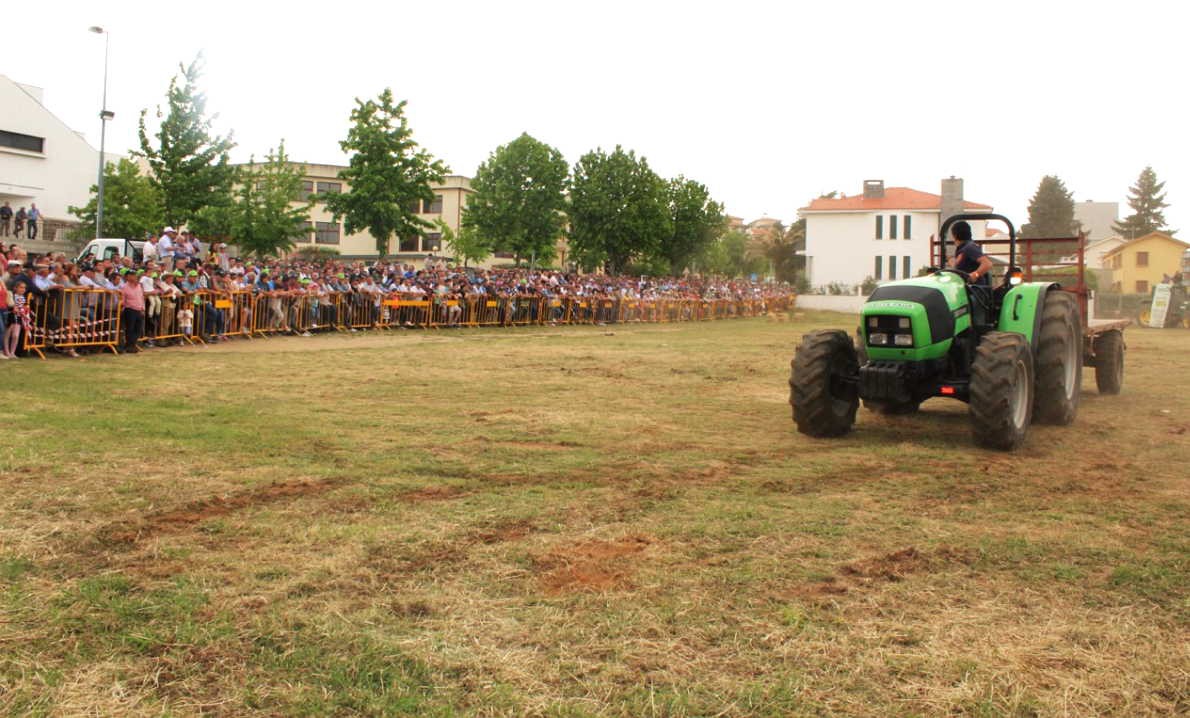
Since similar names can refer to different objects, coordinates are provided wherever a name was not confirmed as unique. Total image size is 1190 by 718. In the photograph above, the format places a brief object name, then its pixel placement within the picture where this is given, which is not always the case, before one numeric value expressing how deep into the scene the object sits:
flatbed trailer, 12.16
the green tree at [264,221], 49.16
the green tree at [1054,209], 87.88
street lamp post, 32.81
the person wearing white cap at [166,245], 20.91
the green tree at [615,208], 58.88
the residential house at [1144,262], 70.12
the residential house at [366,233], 78.94
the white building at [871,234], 70.12
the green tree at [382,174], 46.41
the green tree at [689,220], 64.75
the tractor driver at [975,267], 9.12
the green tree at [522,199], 59.44
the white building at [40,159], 49.94
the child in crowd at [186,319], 17.86
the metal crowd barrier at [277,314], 14.95
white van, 22.77
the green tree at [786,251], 83.19
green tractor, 8.14
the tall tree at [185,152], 38.62
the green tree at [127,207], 43.09
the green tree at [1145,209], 99.56
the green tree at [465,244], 67.54
